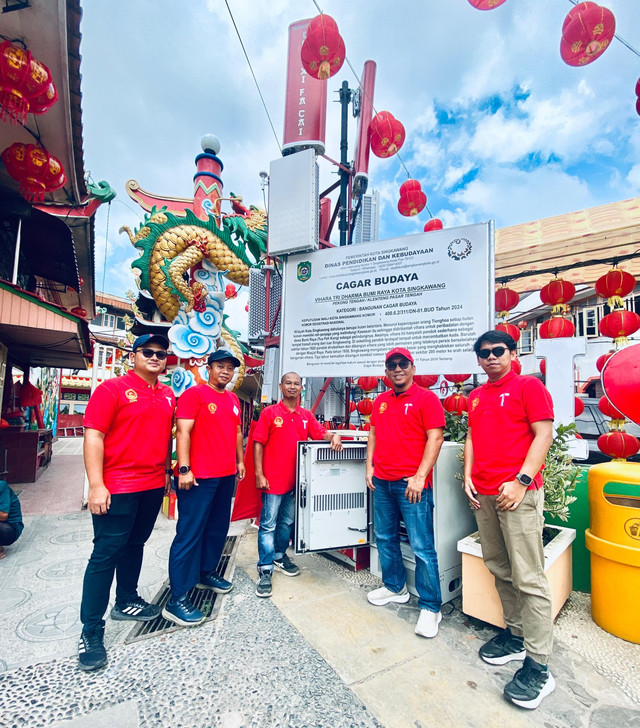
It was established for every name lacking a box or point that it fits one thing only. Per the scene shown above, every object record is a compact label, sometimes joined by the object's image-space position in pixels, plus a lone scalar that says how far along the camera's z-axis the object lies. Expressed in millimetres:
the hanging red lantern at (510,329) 5038
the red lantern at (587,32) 3479
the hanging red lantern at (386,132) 5508
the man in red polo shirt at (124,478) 2154
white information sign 3537
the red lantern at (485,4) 3673
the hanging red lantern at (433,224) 6802
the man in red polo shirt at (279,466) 3158
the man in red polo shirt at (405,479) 2570
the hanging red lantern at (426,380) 7730
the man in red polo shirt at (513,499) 1945
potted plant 2479
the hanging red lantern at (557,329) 5363
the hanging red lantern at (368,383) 8708
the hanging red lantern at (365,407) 9000
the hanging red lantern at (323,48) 3996
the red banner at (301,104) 4969
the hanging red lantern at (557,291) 5184
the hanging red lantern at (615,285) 4660
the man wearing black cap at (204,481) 2574
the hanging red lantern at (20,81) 2719
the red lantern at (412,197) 6762
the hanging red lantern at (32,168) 3676
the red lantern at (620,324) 4812
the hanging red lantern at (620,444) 4887
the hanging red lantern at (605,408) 4150
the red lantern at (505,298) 5555
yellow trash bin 2350
